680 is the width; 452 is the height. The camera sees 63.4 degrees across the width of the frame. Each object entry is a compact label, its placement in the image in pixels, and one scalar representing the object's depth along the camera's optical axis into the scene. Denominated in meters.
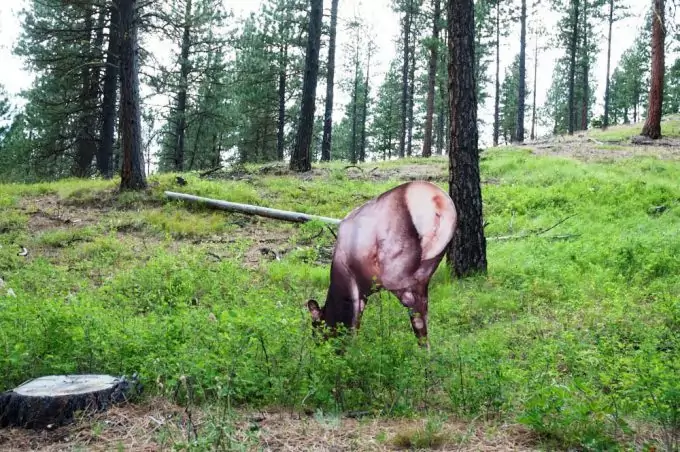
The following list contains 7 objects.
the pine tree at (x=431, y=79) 24.11
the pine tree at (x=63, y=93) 18.25
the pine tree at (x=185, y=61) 13.52
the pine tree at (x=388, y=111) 48.66
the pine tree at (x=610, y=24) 40.11
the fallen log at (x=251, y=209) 11.89
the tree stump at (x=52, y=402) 3.58
